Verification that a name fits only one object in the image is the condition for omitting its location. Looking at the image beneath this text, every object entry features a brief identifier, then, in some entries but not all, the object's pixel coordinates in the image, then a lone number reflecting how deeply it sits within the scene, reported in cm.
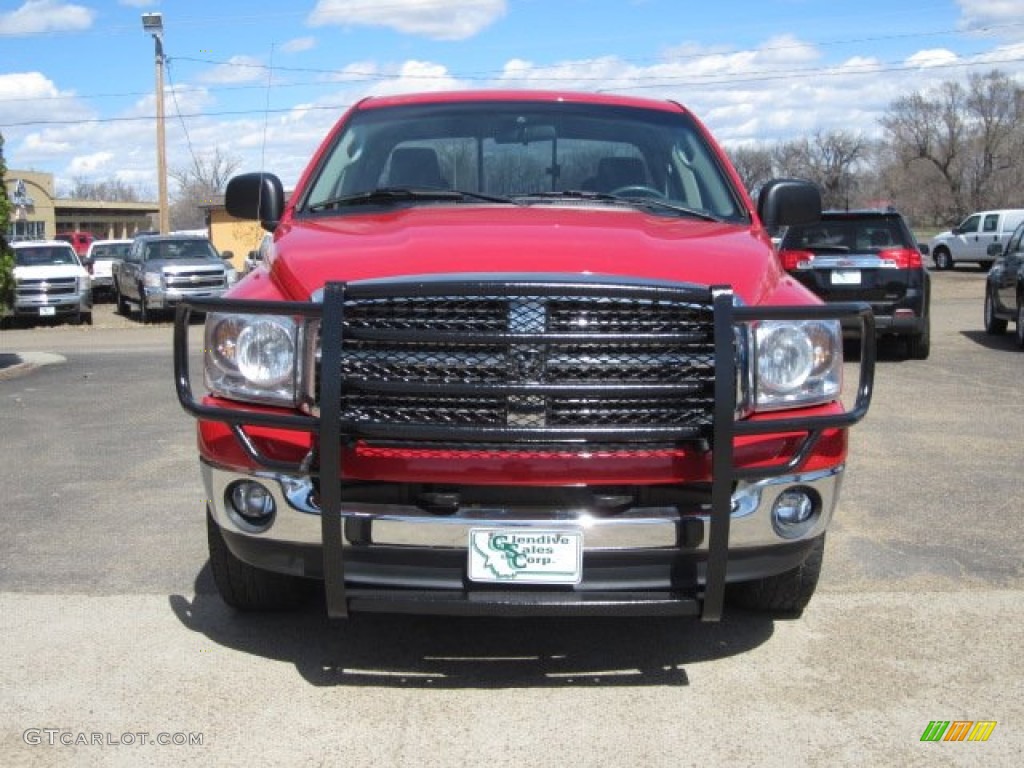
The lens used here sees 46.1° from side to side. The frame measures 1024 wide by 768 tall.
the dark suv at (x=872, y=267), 1361
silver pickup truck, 2392
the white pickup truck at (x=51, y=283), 2295
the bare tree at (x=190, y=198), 6488
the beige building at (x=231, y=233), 4069
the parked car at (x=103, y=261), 3155
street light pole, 3381
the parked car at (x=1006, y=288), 1473
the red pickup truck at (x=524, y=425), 351
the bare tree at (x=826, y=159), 8788
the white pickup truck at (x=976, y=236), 3494
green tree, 1398
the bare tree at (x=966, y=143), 7738
